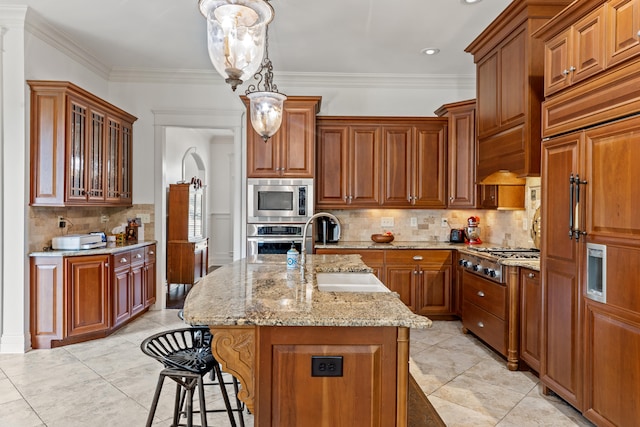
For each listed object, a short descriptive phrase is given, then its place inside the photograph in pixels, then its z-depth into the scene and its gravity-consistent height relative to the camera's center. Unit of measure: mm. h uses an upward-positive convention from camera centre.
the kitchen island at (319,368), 1551 -624
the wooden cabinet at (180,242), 6168 -489
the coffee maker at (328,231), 4852 -244
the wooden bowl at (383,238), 4777 -324
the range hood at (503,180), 3927 +327
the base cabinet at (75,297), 3551 -818
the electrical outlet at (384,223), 5109 -149
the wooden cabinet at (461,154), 4477 +678
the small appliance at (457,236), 4844 -299
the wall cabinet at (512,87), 2963 +1038
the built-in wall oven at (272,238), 4516 -308
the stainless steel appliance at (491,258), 3311 -432
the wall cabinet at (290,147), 4539 +744
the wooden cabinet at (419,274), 4449 -708
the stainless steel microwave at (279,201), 4527 +118
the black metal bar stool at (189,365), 1741 -701
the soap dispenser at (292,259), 2680 -328
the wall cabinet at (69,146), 3580 +626
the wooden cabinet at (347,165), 4758 +564
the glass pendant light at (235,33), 1775 +847
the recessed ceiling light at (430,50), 4250 +1768
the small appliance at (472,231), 4733 -234
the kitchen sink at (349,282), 2332 -448
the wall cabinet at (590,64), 1974 +840
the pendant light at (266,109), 2927 +775
